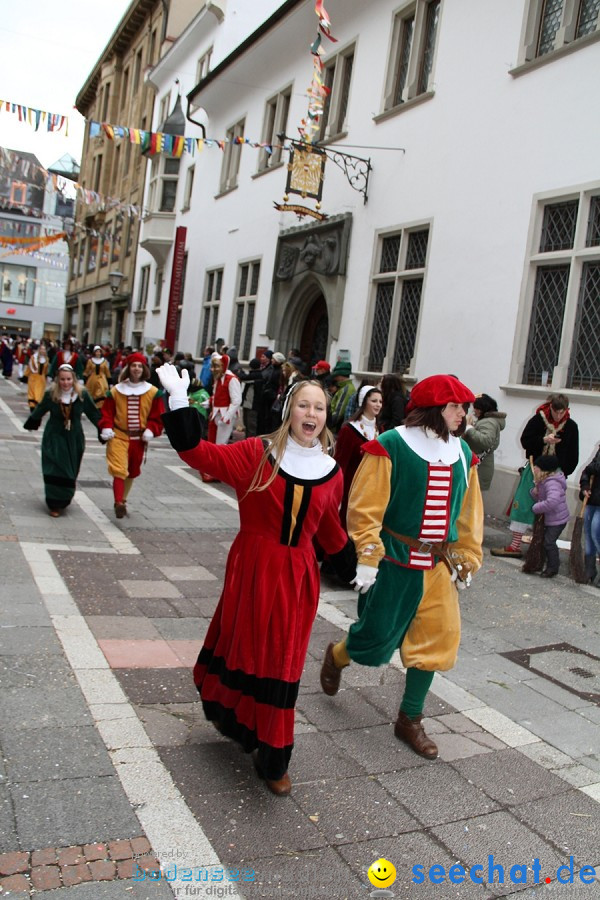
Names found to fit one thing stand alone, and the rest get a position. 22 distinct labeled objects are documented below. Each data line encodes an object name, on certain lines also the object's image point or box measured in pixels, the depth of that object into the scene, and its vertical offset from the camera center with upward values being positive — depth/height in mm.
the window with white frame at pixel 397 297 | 12961 +1419
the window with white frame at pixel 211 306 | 22109 +1501
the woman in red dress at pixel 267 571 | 3346 -852
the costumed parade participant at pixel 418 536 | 3873 -719
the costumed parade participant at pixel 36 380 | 19484 -974
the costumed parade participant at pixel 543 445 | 8367 -441
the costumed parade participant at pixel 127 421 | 8828 -763
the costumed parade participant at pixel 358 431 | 6836 -434
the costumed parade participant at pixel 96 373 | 16875 -599
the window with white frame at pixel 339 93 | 15766 +5469
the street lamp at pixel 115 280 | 31016 +2646
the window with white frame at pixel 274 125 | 18734 +5682
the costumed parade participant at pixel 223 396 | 12414 -504
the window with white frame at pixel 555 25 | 9891 +4718
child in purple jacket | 7801 -942
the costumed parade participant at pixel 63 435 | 8711 -992
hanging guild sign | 14102 +3464
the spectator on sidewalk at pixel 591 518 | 7695 -1040
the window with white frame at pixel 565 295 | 9539 +1311
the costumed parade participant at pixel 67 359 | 12816 -279
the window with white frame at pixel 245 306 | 19531 +1434
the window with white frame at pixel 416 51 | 13234 +5484
